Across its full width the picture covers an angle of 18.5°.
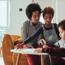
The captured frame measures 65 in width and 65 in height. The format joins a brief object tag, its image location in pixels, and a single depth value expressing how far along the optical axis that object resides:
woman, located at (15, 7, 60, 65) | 2.93
